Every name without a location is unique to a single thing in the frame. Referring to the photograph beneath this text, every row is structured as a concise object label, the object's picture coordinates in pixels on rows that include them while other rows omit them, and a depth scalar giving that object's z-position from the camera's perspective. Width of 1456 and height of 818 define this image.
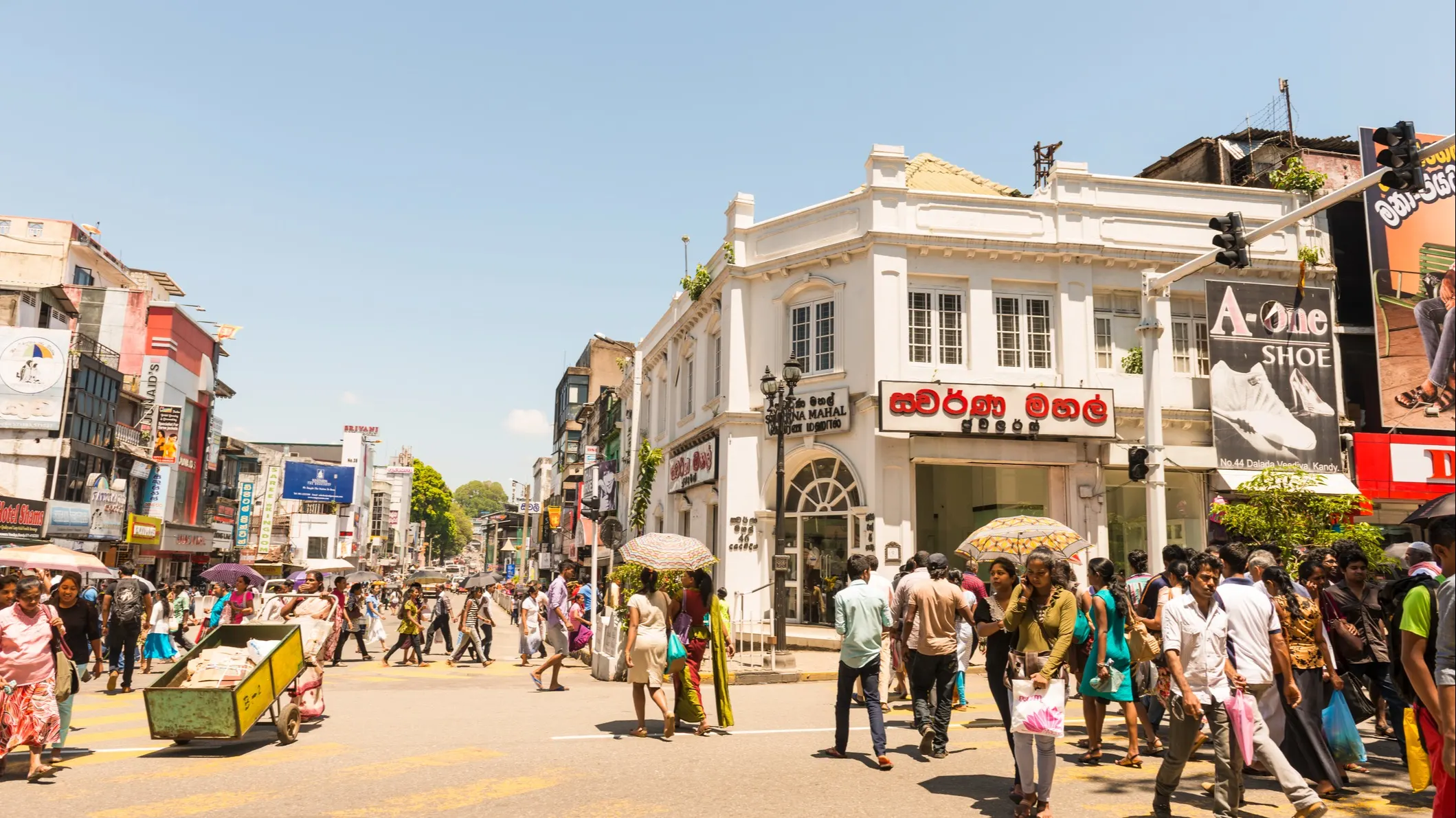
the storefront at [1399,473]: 22.52
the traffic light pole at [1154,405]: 15.74
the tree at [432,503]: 127.75
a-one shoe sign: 22.14
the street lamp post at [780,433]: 18.08
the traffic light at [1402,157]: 11.11
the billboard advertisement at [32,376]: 34.22
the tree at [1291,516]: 18.88
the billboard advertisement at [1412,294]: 23.03
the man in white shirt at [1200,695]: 6.14
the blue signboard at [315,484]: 75.31
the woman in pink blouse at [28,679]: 7.75
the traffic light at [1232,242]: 13.41
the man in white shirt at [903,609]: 8.89
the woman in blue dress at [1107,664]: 8.05
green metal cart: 8.52
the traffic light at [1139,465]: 15.66
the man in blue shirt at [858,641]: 8.30
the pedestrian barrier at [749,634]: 15.85
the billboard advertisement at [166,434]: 43.00
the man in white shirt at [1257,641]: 6.19
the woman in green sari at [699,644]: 9.77
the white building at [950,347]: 21.45
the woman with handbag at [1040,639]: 6.27
